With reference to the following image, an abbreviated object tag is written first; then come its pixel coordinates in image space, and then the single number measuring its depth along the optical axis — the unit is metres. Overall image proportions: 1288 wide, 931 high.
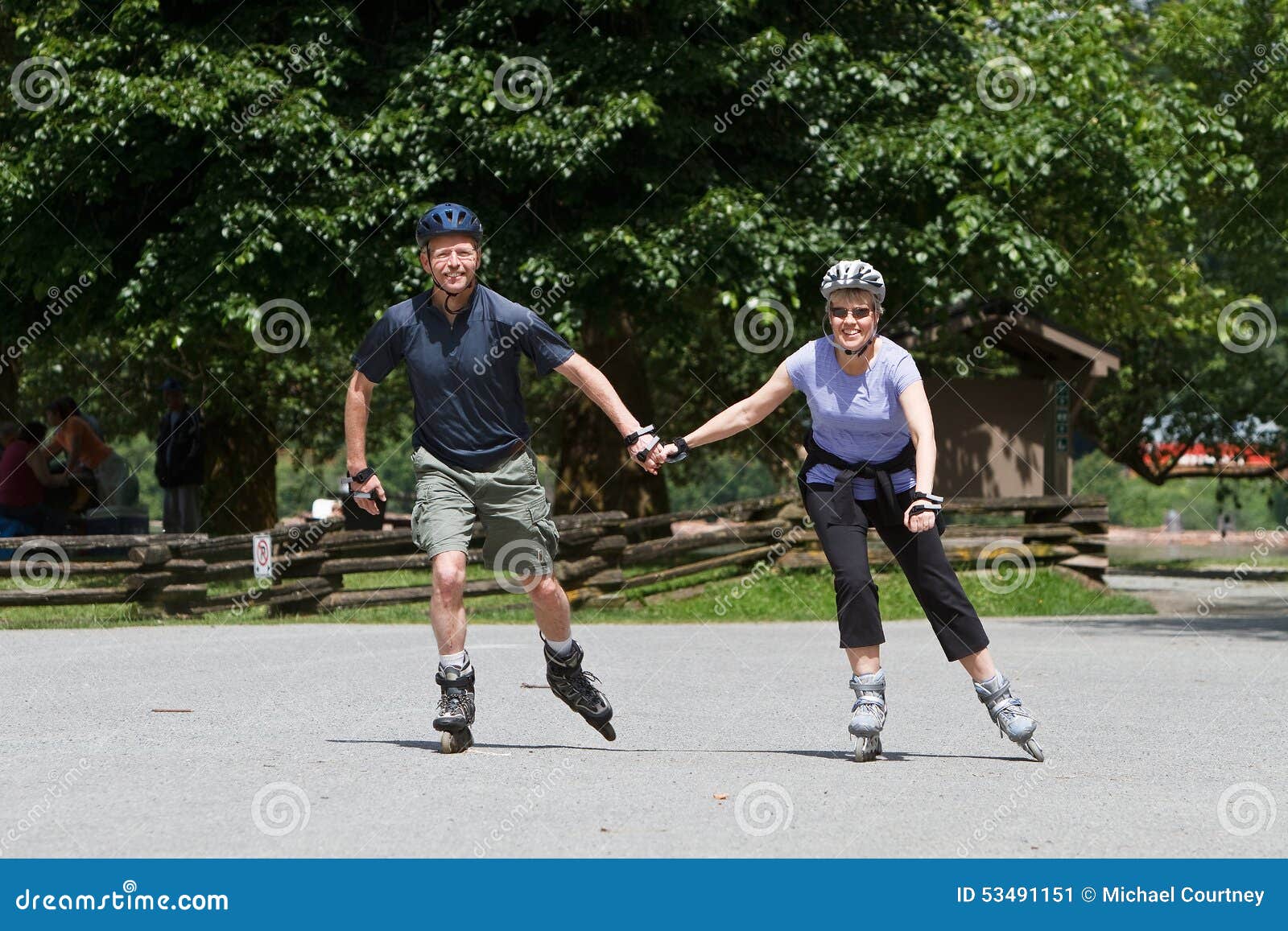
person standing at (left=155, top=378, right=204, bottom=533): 18.44
